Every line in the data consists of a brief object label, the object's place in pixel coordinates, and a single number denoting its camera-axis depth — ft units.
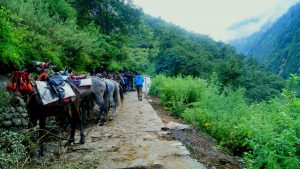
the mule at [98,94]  25.34
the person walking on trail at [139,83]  45.84
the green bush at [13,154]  9.98
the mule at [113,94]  28.63
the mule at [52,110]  16.89
